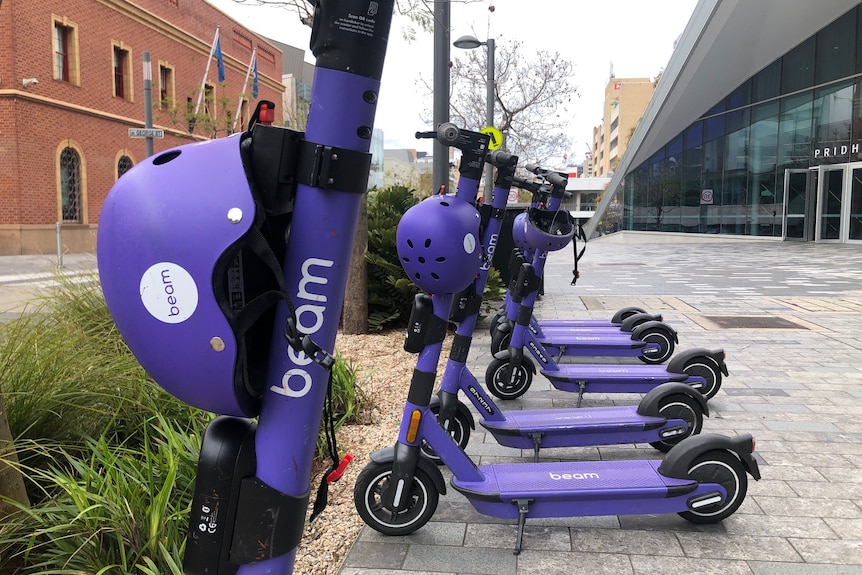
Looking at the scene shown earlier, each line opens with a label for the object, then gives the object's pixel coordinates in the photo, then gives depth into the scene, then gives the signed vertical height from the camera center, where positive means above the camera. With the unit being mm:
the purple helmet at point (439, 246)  2658 -94
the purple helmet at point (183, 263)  1121 -75
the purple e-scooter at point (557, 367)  5012 -1112
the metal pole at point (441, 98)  8469 +1633
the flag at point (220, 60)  24906 +6081
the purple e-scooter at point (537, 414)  3678 -1168
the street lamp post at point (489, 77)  15406 +3786
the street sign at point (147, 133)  10969 +1462
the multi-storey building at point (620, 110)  92125 +16865
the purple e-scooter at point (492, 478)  2869 -1190
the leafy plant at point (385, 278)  7539 -642
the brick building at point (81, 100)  22094 +4701
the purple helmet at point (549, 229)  4984 -35
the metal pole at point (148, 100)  11188 +2206
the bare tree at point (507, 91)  25297 +5279
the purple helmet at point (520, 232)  5164 -61
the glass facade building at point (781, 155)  25125 +3208
